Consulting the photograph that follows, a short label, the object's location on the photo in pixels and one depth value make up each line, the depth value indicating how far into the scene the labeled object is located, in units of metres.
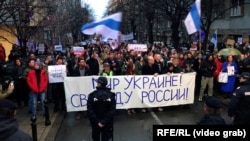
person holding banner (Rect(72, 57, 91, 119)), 6.60
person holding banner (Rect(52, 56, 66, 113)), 6.51
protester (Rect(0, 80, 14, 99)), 3.98
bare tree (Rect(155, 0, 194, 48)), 14.94
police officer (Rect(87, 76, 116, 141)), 3.68
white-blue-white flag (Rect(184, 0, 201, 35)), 7.98
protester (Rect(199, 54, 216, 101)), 7.51
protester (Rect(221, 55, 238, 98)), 7.42
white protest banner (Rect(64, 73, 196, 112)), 6.18
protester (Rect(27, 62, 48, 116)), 5.93
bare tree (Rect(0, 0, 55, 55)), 9.98
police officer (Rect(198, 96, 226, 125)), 2.50
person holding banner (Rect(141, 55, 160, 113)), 6.70
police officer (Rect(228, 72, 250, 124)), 3.59
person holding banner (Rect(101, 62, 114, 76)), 6.23
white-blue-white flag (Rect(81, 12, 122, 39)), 6.89
